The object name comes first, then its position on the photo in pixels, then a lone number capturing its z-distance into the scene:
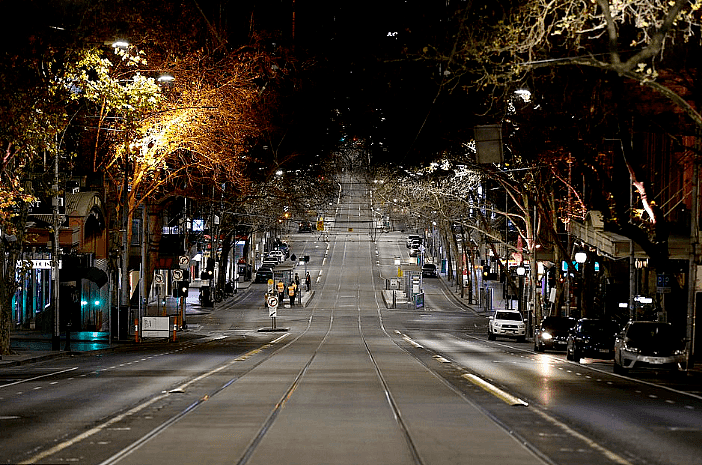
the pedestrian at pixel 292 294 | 94.19
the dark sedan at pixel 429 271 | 126.63
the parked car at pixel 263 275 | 118.25
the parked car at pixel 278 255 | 131.57
